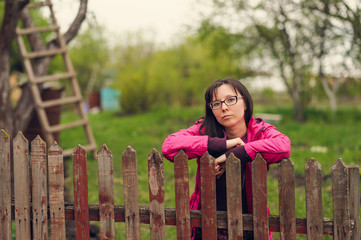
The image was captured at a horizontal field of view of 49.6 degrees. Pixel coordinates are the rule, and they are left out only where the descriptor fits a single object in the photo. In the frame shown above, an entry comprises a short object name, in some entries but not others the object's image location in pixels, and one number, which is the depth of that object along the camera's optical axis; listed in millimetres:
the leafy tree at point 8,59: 5426
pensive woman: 2254
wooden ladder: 6430
